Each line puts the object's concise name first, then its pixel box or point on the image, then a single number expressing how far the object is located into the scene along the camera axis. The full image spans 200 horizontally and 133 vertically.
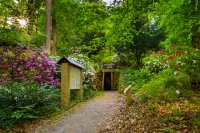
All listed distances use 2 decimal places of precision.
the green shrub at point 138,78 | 12.40
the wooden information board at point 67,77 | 9.71
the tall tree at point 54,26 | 20.56
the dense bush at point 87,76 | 14.45
